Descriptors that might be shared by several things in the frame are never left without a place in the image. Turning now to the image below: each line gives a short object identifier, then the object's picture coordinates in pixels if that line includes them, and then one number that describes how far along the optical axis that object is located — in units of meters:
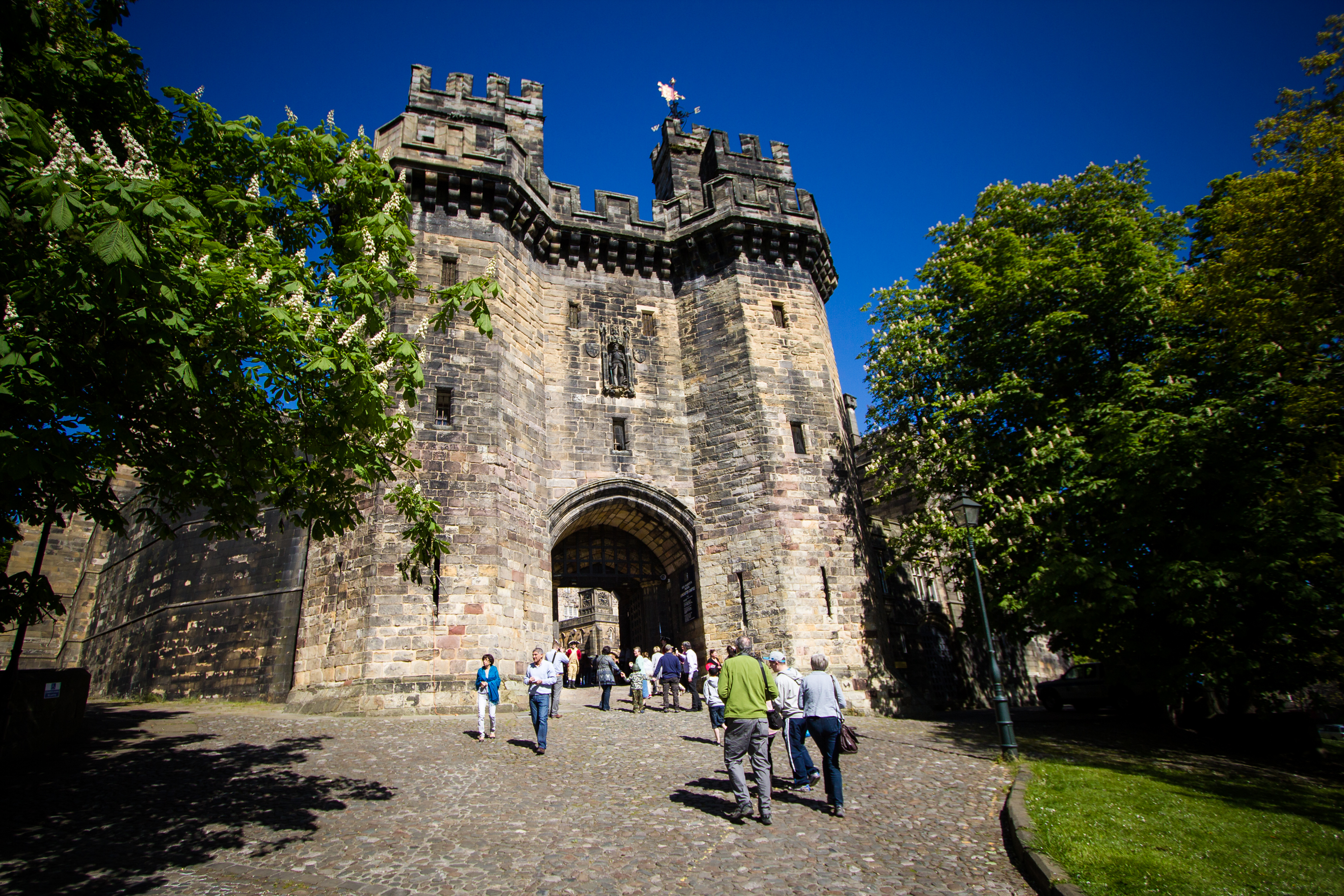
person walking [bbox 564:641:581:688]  18.92
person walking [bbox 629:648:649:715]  13.46
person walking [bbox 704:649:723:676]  12.76
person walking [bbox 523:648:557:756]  9.35
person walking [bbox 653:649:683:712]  13.13
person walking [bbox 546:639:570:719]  11.86
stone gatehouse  13.34
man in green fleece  6.53
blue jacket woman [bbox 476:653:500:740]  10.05
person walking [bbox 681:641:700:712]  13.92
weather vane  22.06
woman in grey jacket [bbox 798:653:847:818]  6.85
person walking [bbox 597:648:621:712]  14.02
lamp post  9.82
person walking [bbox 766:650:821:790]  7.70
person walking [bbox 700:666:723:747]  9.91
